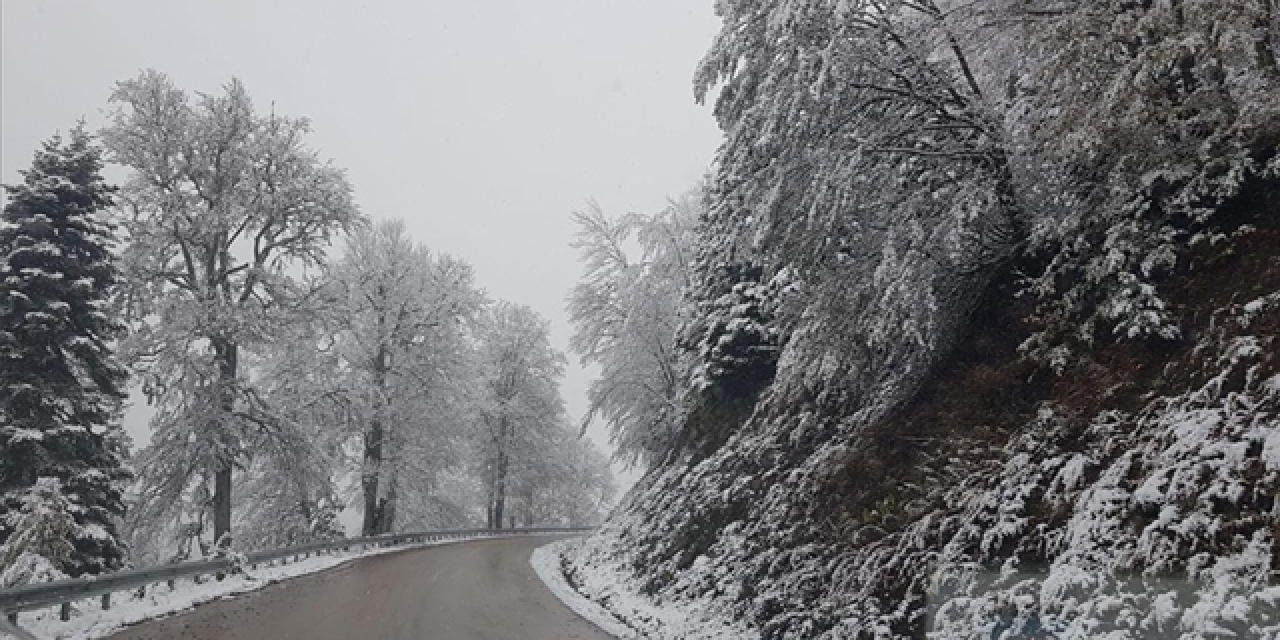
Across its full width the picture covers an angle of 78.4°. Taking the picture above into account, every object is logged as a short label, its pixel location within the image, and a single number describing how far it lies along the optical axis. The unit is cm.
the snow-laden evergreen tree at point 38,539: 997
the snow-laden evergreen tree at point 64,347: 1284
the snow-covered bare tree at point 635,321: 2691
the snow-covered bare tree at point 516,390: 3734
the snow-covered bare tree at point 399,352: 2661
